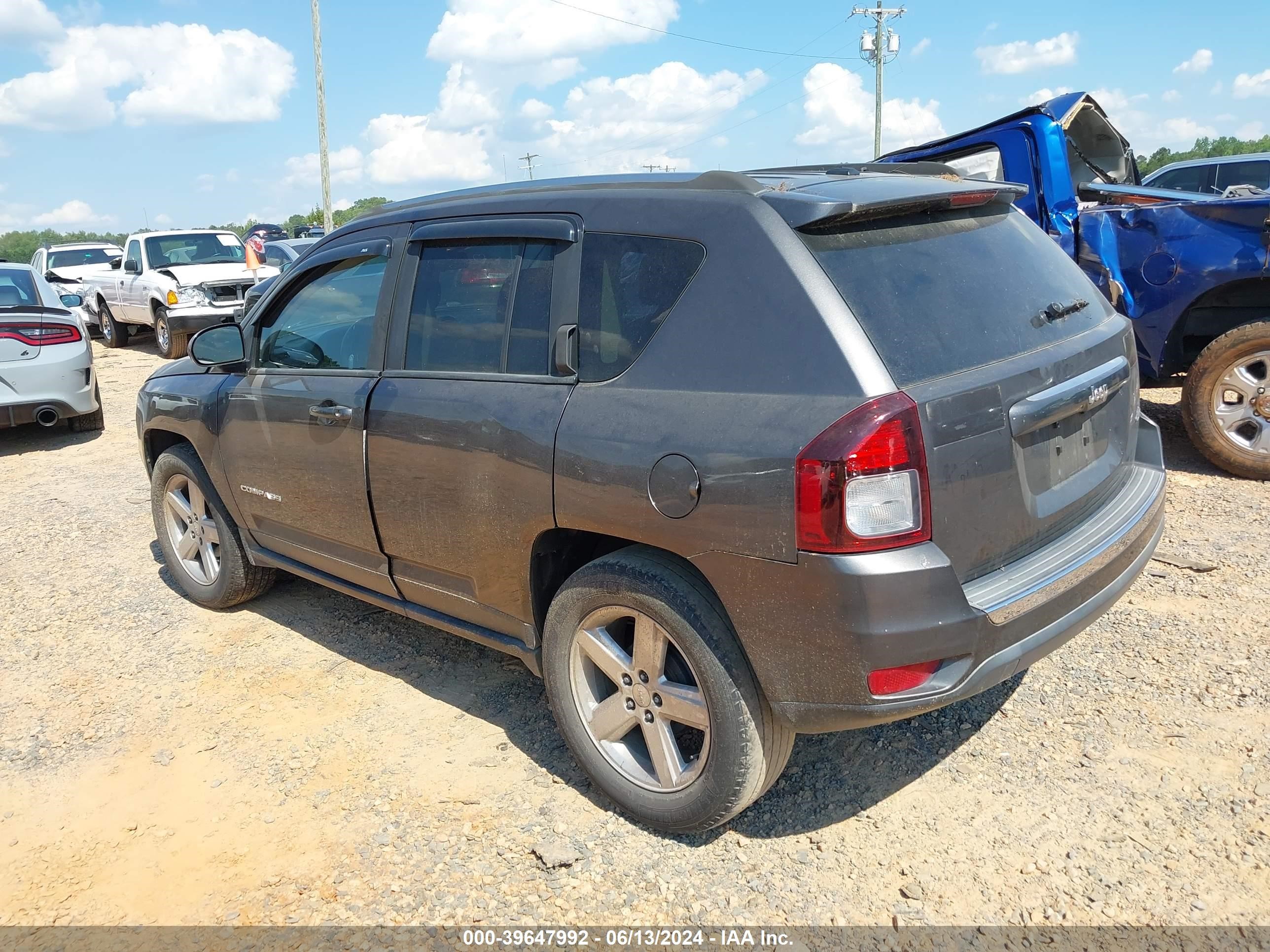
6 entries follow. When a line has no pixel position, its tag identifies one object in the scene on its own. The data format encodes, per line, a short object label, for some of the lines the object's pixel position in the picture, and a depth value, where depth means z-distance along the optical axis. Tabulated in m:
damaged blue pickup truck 5.54
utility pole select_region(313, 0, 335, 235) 23.00
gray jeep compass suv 2.34
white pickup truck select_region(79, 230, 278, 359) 13.66
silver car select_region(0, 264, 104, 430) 8.37
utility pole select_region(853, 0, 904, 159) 35.56
